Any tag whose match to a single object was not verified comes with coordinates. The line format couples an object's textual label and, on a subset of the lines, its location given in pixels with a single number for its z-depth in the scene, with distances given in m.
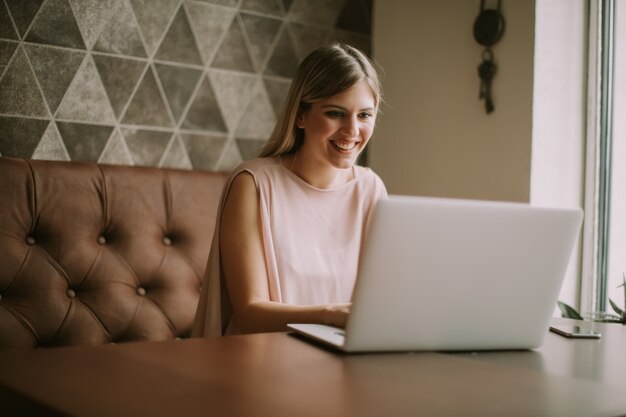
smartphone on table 1.24
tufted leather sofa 1.71
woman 1.62
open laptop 0.98
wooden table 0.72
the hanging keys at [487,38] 2.21
